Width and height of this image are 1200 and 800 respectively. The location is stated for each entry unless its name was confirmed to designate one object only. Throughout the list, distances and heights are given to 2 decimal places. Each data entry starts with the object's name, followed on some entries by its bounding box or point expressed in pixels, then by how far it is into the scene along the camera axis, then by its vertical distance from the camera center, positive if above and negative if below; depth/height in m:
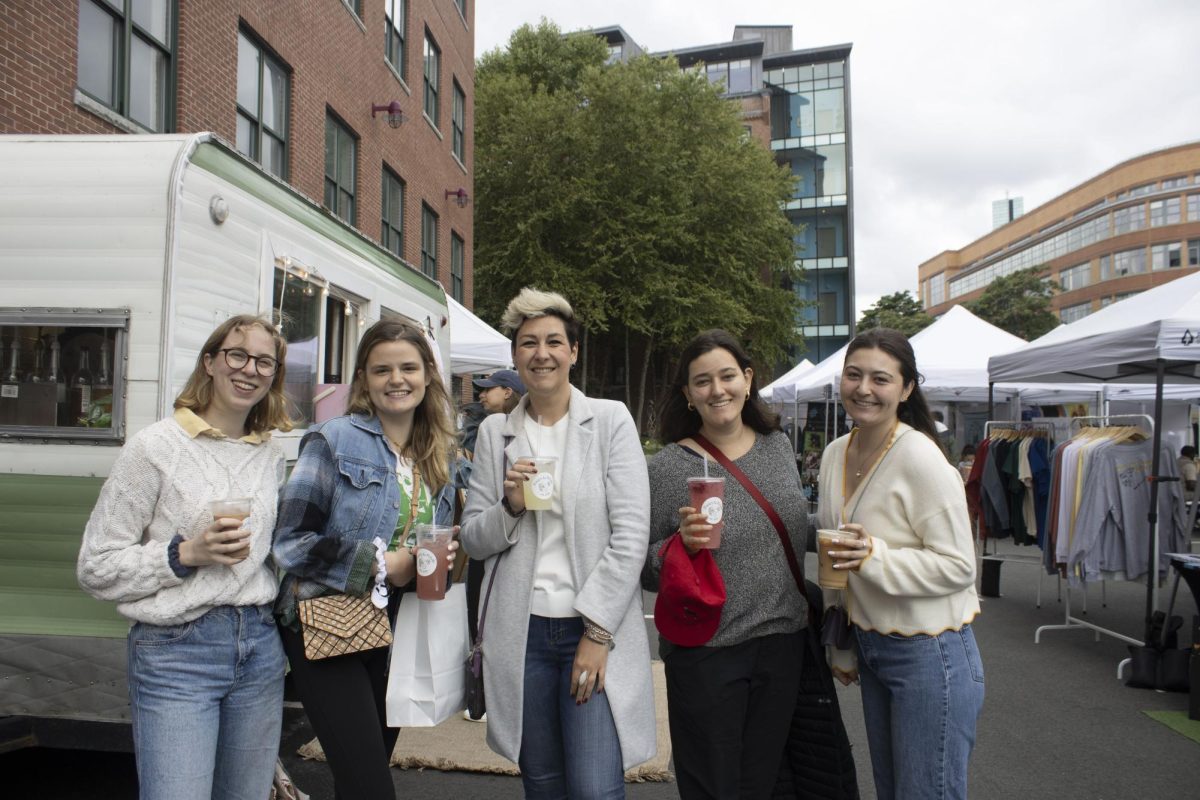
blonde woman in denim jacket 2.30 -0.26
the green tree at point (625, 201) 24.89 +7.48
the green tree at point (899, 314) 47.78 +7.68
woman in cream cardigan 2.24 -0.47
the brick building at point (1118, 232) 63.25 +18.35
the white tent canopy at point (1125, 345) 5.69 +0.73
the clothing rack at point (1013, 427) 7.91 +0.07
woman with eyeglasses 2.10 -0.42
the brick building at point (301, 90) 7.07 +4.52
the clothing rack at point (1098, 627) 5.89 -1.55
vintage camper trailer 3.09 +0.25
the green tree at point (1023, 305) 44.03 +7.27
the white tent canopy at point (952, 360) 12.35 +1.22
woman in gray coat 2.29 -0.50
